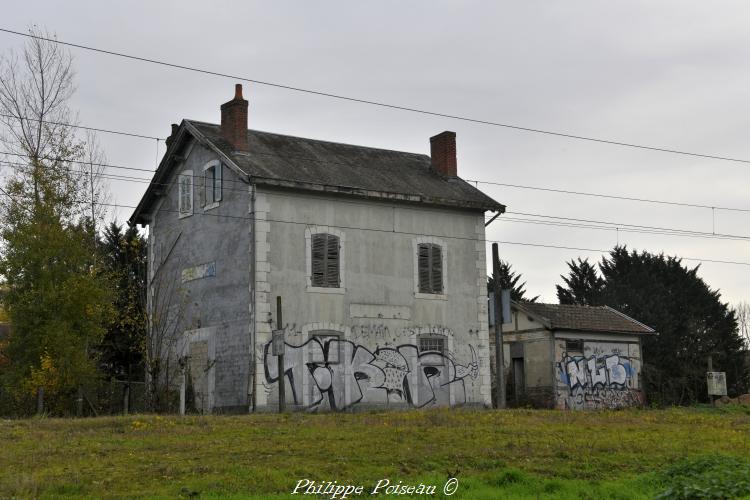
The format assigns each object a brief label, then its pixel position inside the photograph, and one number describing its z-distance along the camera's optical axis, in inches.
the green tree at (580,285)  1930.4
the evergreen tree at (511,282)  1924.2
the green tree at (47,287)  1008.9
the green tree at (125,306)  1262.3
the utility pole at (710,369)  1410.2
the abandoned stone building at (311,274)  1047.0
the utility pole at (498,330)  1091.2
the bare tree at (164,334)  1144.2
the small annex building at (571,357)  1300.4
